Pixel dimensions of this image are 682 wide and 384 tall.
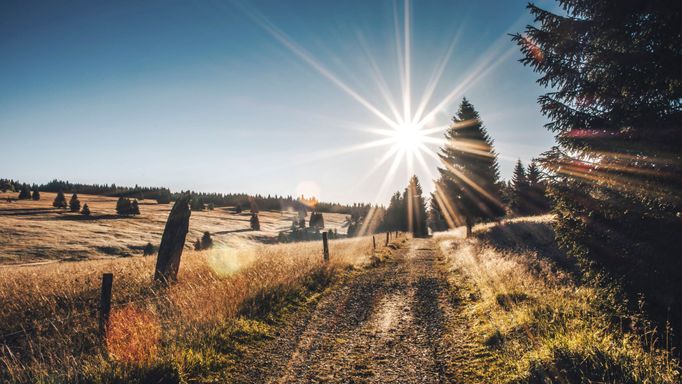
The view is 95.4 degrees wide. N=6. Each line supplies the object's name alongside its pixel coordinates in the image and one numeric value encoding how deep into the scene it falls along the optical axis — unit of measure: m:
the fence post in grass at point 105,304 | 5.50
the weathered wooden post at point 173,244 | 9.59
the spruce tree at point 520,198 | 44.59
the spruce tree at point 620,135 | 4.60
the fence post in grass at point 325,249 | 12.82
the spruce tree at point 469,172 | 27.28
